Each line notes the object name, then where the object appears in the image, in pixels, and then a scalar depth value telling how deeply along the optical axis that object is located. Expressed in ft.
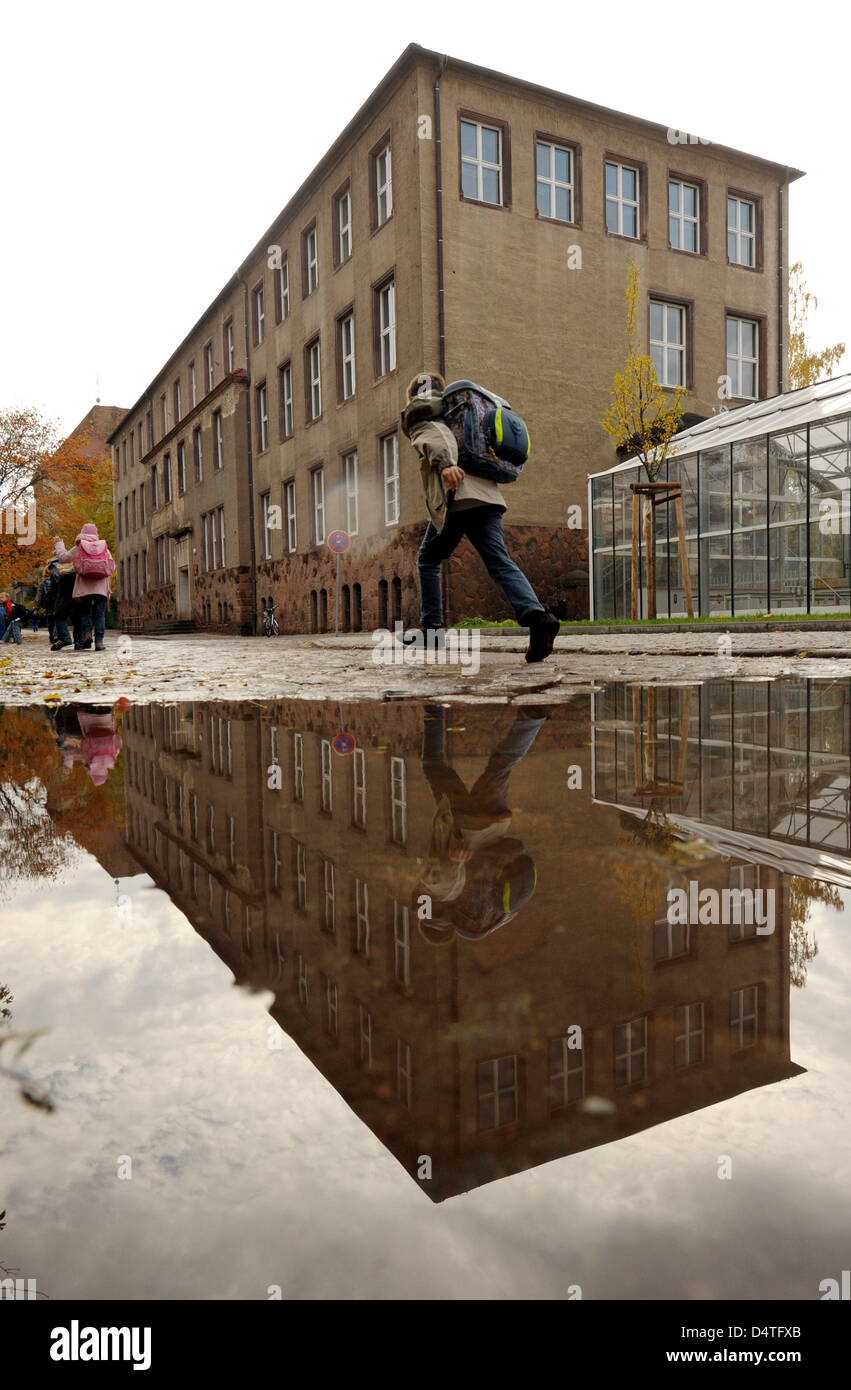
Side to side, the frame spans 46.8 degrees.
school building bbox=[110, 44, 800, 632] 67.21
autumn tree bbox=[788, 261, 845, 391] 101.96
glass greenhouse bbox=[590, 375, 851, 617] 58.85
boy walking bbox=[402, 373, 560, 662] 22.86
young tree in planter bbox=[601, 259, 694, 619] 63.62
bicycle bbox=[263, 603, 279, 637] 94.17
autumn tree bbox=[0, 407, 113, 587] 130.41
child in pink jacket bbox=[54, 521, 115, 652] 46.06
